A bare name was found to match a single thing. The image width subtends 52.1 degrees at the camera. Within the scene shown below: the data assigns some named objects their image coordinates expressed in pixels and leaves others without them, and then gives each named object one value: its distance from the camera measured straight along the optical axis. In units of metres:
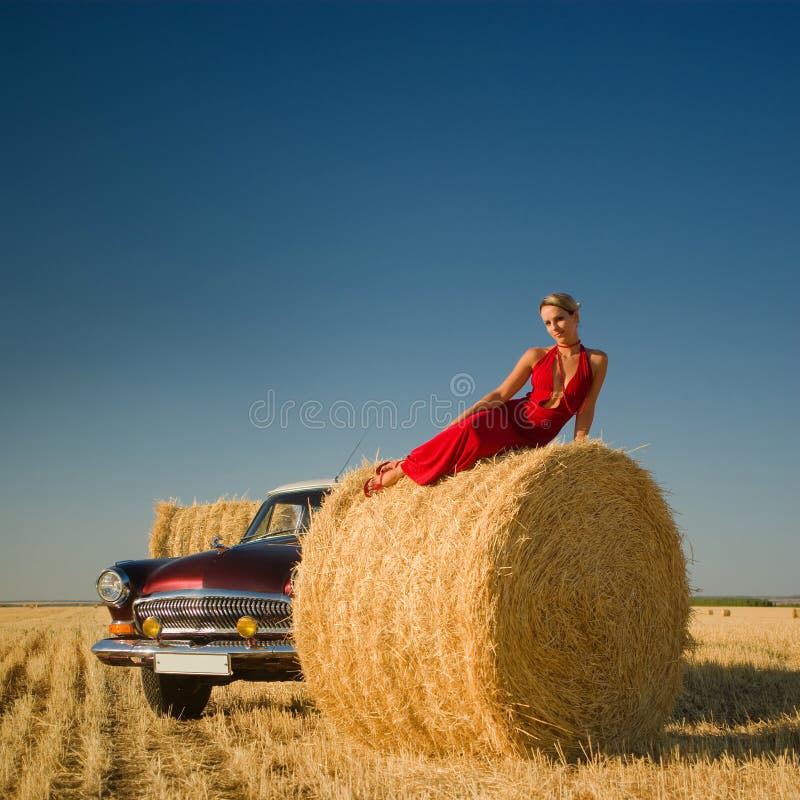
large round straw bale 4.24
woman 4.96
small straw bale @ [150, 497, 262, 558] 13.62
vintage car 5.27
